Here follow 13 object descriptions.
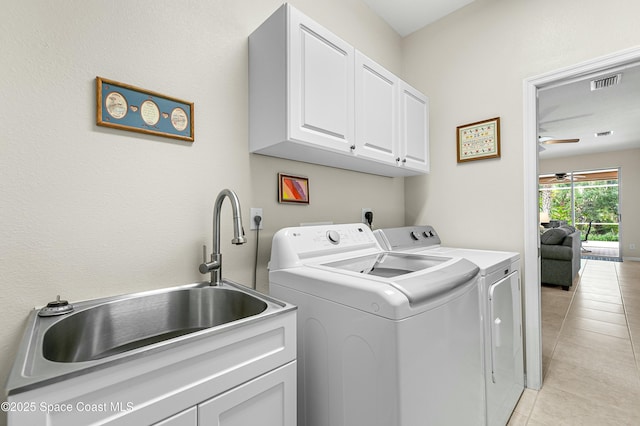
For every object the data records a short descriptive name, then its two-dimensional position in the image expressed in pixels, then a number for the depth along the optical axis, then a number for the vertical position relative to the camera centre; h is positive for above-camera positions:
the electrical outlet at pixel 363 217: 2.22 -0.03
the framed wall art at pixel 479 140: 2.11 +0.57
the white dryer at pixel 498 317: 1.39 -0.57
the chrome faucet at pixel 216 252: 1.21 -0.17
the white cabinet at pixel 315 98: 1.34 +0.63
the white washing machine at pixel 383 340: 0.88 -0.45
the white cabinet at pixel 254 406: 0.74 -0.55
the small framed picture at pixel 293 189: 1.67 +0.15
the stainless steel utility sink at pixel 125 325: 0.59 -0.35
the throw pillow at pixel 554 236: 4.35 -0.39
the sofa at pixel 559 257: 4.12 -0.68
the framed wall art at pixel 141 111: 1.09 +0.44
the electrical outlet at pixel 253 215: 1.54 +0.00
